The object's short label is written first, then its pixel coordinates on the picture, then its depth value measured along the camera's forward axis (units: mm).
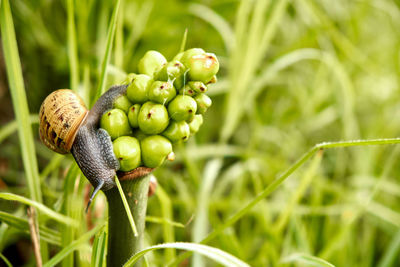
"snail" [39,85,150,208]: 426
